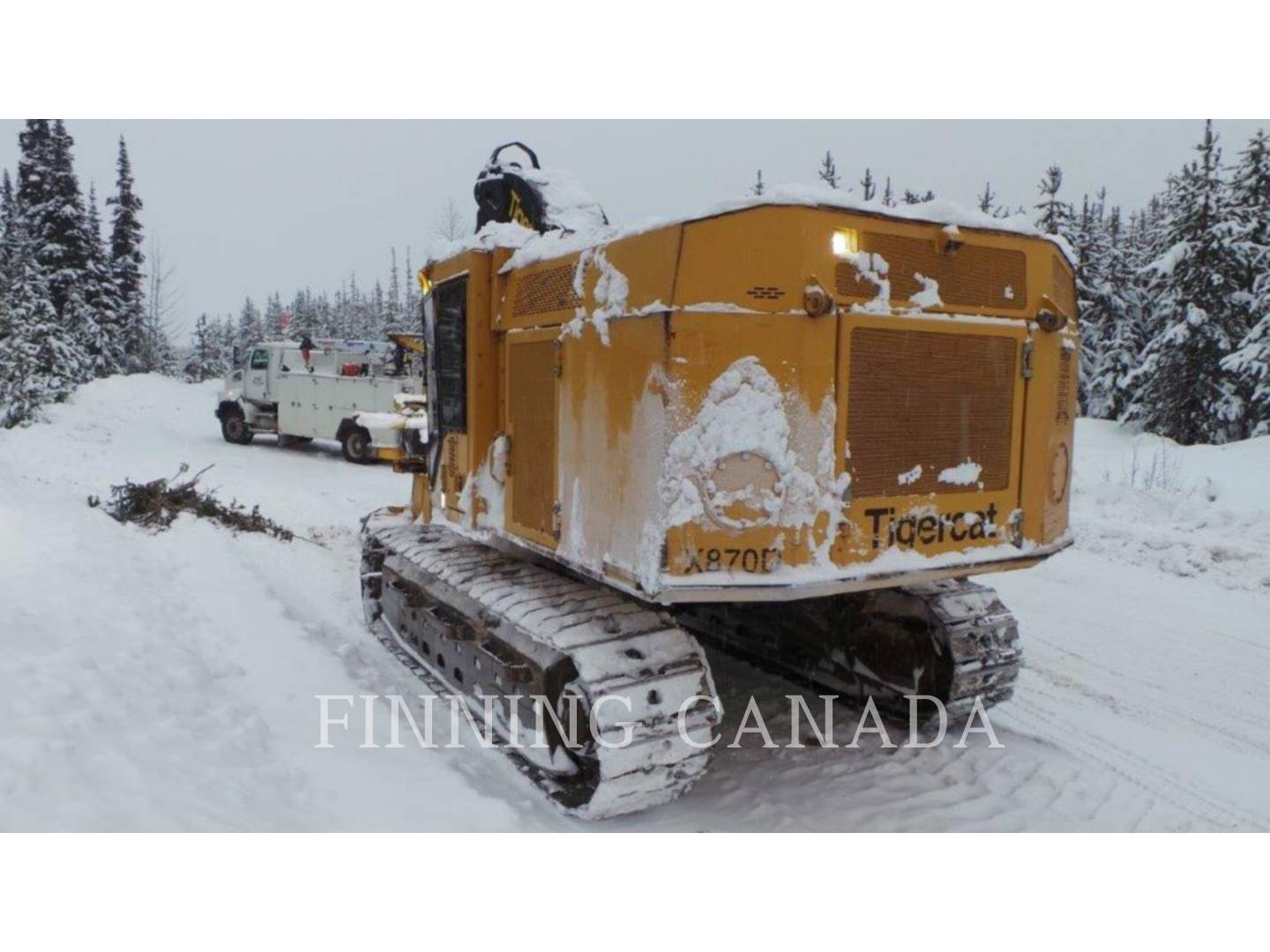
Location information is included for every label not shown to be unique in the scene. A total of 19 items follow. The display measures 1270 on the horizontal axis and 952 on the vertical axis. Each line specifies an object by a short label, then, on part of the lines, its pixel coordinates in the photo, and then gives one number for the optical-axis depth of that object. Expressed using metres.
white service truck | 19.23
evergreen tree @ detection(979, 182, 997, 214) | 33.03
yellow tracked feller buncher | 3.69
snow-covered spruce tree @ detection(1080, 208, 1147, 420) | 34.72
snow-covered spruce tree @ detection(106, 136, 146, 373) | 44.12
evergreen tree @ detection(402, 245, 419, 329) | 61.40
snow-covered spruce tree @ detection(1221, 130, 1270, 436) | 24.78
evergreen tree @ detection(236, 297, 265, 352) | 81.00
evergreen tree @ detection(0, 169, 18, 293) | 30.61
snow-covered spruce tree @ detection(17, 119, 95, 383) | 32.69
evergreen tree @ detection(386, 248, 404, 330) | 65.95
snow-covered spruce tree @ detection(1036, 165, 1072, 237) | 31.62
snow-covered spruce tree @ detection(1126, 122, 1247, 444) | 25.78
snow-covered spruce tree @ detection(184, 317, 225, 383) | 65.38
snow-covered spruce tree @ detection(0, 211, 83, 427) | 20.91
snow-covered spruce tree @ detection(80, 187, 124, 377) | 38.62
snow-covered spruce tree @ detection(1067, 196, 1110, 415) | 34.06
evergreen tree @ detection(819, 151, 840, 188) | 30.75
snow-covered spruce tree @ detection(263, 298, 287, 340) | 83.17
